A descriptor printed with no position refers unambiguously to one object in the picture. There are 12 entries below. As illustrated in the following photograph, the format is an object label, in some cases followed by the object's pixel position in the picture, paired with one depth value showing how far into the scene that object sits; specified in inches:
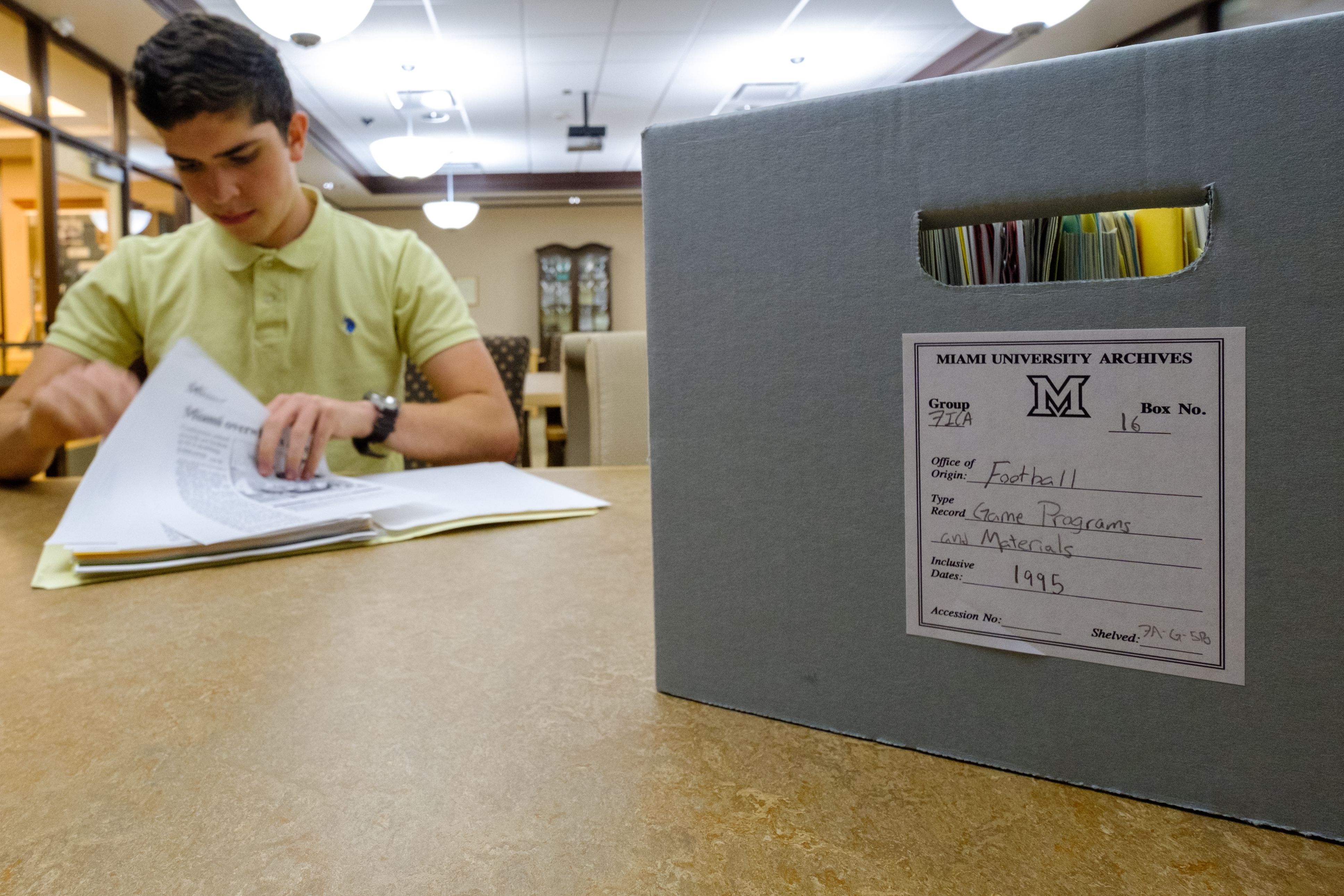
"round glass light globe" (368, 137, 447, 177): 149.6
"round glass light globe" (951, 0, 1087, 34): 76.2
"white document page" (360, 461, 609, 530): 26.9
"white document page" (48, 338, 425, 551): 23.1
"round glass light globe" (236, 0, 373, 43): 75.4
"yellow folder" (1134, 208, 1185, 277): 9.1
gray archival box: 8.3
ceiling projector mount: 203.6
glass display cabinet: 310.0
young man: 41.9
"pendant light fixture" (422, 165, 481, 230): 199.0
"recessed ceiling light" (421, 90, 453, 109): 176.9
